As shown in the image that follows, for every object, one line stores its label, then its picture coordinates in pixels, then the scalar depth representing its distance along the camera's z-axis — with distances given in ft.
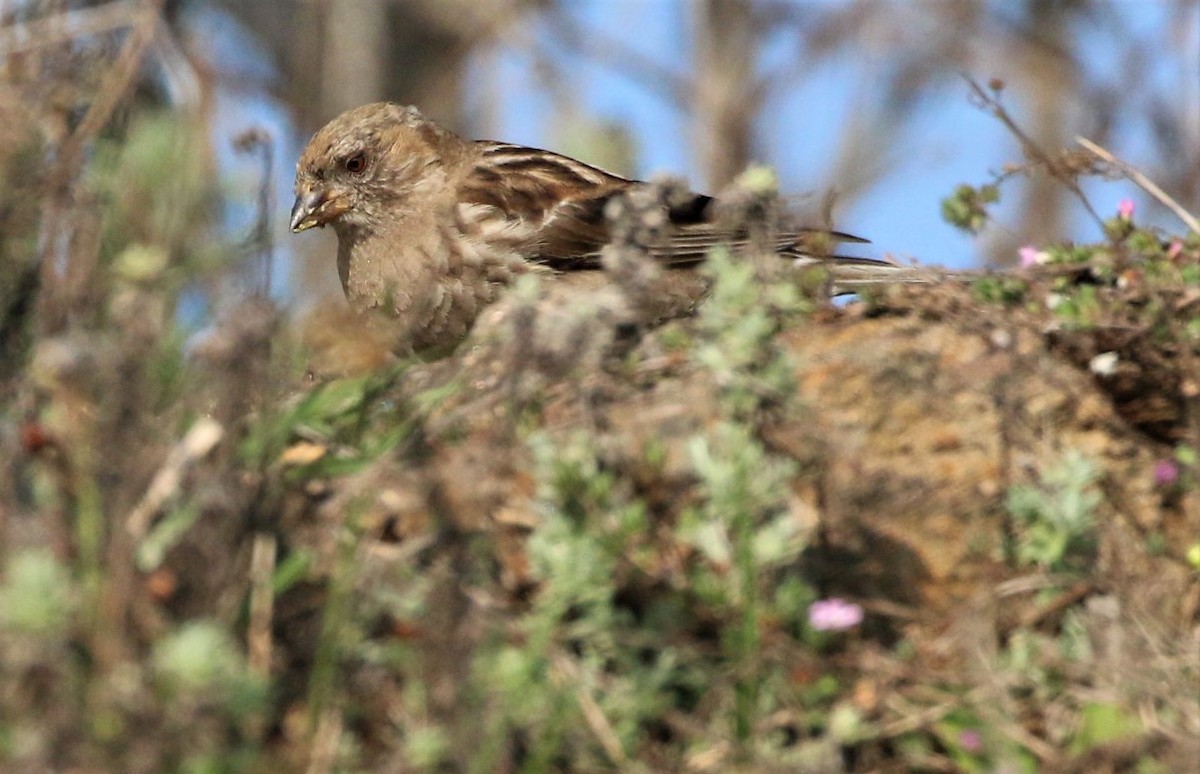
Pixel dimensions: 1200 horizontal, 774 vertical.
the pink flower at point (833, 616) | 20.35
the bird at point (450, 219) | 38.55
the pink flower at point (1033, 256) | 30.40
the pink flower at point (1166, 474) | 24.67
